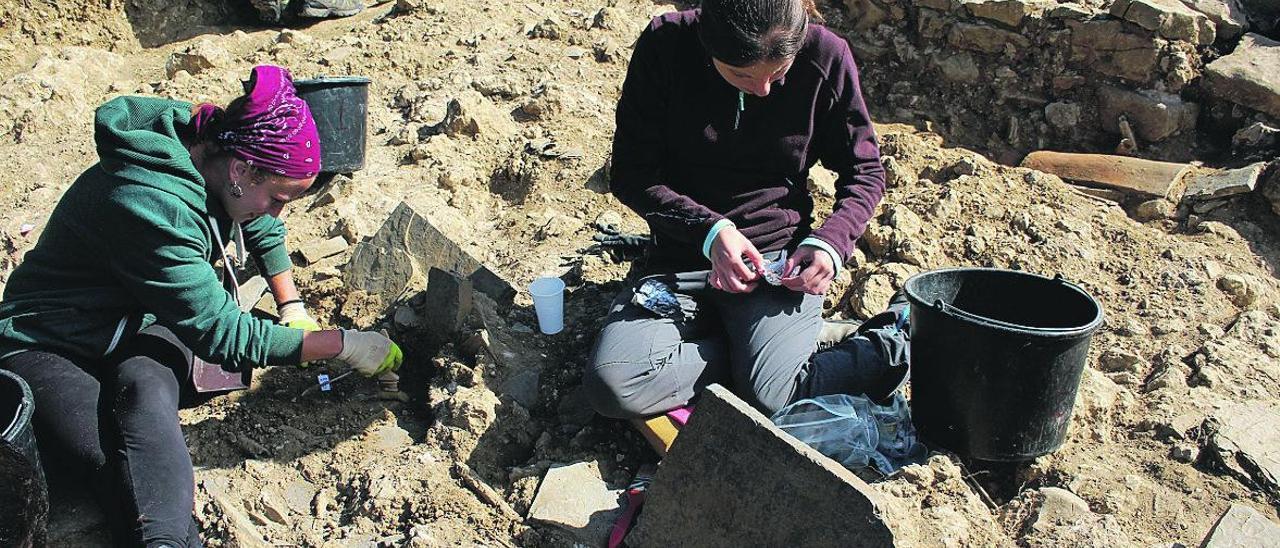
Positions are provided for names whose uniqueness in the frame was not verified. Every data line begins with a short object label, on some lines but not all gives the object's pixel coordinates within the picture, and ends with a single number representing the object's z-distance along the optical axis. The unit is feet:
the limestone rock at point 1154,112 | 13.91
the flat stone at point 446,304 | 10.52
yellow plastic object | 9.13
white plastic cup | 10.87
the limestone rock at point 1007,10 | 14.57
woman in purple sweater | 9.41
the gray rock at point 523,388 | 10.15
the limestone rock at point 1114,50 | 13.98
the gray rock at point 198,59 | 17.66
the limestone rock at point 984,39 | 14.85
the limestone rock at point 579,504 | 8.68
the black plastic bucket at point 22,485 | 7.51
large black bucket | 8.45
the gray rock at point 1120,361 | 10.55
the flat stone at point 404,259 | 11.64
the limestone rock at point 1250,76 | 13.29
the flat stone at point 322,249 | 12.42
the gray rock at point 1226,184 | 12.76
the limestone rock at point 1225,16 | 14.01
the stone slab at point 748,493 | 7.15
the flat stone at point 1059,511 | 8.23
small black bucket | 14.21
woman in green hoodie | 7.94
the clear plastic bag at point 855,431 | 9.03
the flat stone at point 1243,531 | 7.88
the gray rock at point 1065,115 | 14.60
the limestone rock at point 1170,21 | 13.71
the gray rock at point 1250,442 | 9.04
